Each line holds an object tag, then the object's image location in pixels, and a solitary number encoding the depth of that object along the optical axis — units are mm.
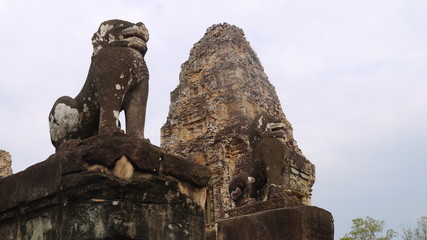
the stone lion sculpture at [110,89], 3521
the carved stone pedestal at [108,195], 2842
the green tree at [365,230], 27469
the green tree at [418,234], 28347
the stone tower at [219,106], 17312
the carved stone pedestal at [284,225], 4684
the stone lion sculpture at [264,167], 5891
